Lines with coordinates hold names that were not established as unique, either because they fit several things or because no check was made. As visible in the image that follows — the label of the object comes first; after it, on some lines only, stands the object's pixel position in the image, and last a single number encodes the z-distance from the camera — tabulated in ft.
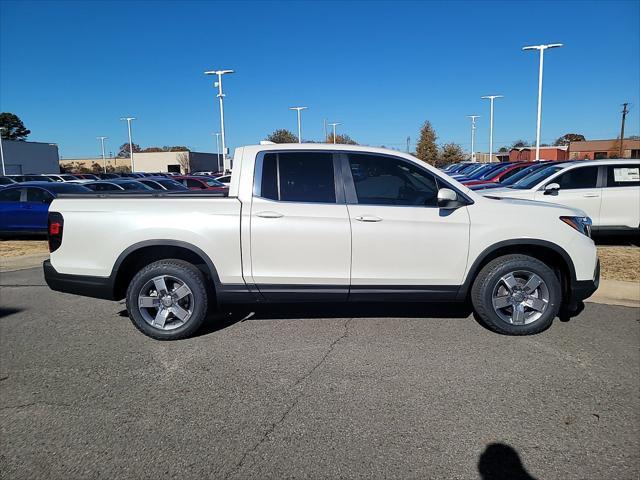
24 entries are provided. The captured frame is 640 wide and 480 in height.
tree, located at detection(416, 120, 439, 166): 203.00
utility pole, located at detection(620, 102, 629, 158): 203.97
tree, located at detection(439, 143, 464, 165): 218.24
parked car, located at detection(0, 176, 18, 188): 75.79
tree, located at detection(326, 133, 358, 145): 240.49
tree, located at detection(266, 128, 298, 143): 216.82
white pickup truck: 15.30
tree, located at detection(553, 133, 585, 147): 382.92
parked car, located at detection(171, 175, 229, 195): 61.50
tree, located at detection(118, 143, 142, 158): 418.31
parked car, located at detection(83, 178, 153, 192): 50.90
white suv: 30.42
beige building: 255.50
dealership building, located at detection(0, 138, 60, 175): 180.55
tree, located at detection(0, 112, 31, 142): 301.24
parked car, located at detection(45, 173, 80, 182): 93.80
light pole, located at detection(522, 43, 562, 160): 90.17
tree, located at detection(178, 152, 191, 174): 253.65
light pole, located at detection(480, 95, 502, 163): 151.00
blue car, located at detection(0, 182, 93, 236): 39.34
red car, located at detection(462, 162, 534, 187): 55.31
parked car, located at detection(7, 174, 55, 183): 83.61
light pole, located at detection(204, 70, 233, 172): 99.71
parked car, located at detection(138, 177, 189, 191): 58.08
